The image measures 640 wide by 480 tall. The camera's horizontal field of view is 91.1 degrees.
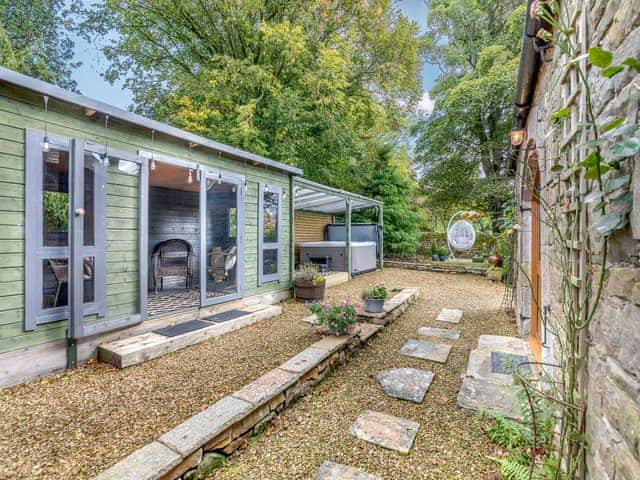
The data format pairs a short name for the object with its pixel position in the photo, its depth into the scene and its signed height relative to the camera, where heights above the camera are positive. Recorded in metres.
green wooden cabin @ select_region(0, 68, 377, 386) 2.84 +0.22
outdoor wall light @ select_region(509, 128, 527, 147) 3.85 +1.30
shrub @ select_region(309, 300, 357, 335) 3.86 -0.96
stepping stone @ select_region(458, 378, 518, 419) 2.52 -1.34
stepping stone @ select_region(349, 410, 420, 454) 2.20 -1.42
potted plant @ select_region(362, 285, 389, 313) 5.09 -0.96
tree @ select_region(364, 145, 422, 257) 13.50 +1.77
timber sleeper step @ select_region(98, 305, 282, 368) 3.25 -1.18
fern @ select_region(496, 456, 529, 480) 1.77 -1.32
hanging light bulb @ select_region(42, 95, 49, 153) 2.96 +1.09
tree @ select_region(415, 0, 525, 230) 10.76 +4.91
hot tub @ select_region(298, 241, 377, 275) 9.54 -0.44
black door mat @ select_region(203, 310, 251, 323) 4.51 -1.13
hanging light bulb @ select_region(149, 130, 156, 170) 3.95 +1.04
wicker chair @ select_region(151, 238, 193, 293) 6.30 -0.41
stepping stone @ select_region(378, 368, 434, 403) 2.88 -1.40
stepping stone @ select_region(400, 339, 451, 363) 3.76 -1.39
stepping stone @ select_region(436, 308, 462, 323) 5.43 -1.36
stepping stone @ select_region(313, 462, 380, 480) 1.88 -1.42
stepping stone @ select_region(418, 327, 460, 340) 4.56 -1.38
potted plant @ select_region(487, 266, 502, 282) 9.38 -0.99
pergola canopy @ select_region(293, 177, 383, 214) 7.36 +1.27
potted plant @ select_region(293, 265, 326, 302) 6.30 -0.90
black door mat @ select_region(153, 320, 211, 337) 3.89 -1.14
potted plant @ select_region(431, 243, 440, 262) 13.45 -0.52
